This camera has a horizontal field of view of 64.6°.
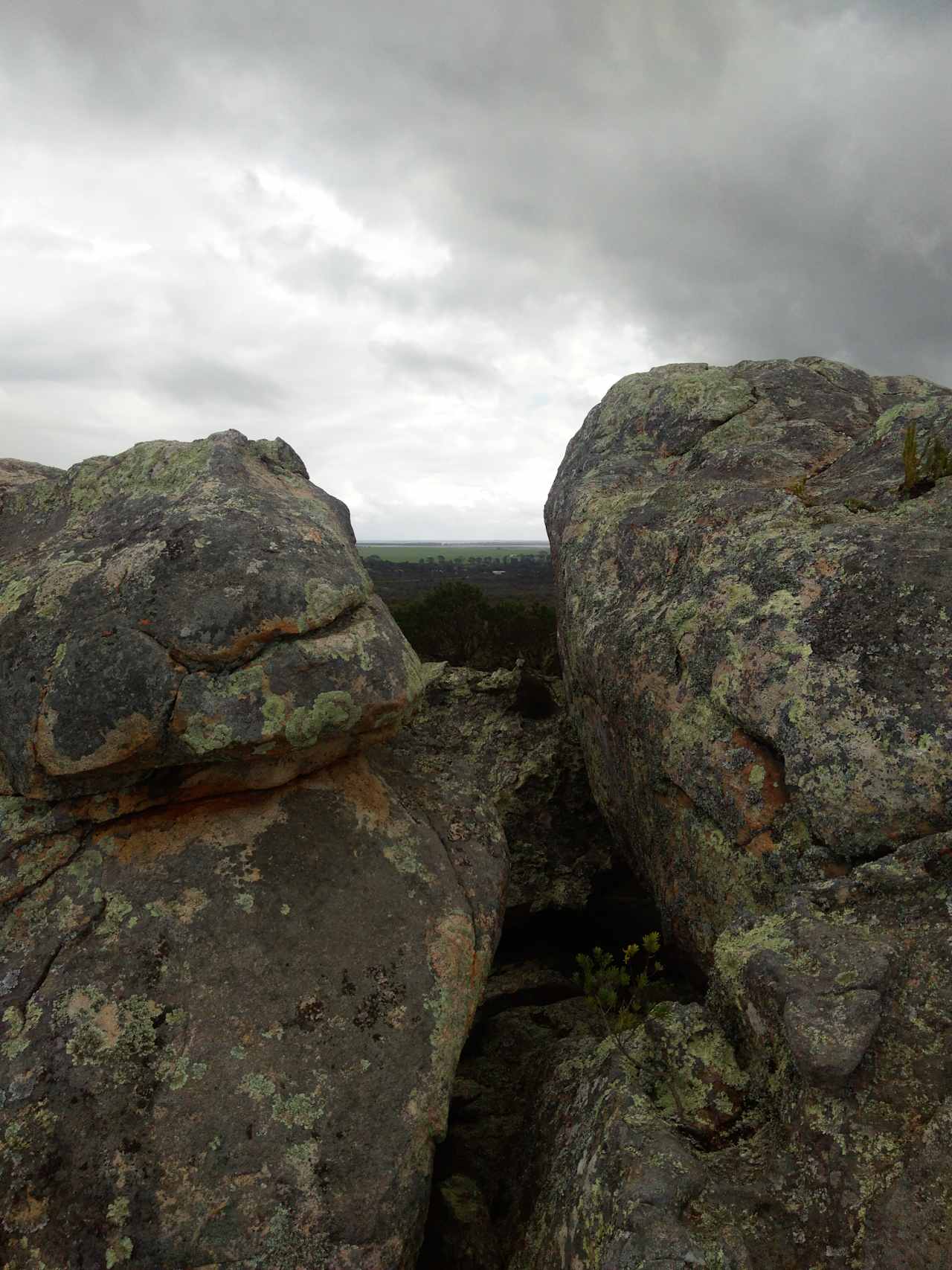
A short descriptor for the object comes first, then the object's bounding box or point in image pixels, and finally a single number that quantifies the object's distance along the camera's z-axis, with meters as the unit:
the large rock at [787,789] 3.19
